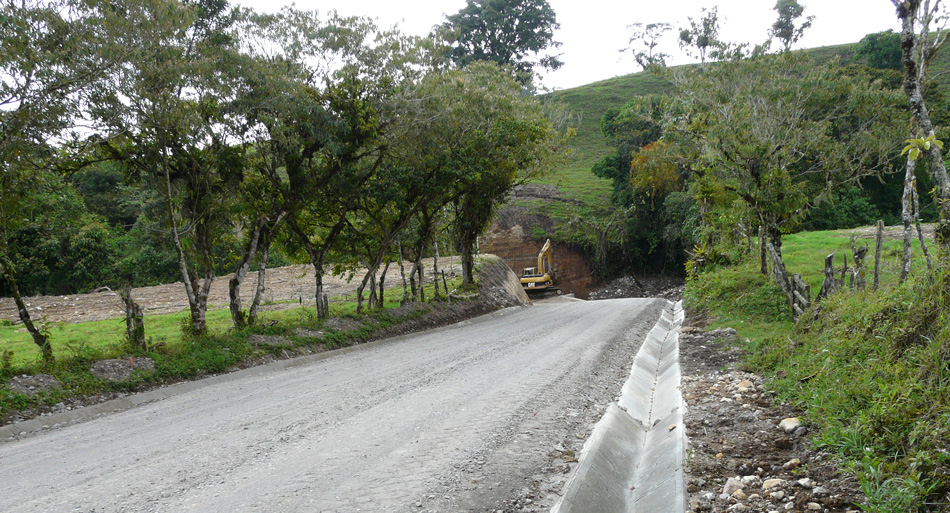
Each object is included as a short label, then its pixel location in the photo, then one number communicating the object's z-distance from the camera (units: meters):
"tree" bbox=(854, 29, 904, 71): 49.62
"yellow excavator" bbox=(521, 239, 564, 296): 38.66
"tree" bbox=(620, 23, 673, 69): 53.47
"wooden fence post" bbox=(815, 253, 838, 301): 9.66
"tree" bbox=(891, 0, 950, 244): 8.31
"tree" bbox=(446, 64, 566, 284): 18.97
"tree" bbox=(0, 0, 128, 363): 8.88
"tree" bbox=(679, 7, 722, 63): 22.38
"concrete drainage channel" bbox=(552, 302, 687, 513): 4.99
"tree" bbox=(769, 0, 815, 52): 64.38
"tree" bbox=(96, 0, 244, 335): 10.46
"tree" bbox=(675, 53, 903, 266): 14.90
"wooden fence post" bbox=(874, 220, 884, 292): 9.25
